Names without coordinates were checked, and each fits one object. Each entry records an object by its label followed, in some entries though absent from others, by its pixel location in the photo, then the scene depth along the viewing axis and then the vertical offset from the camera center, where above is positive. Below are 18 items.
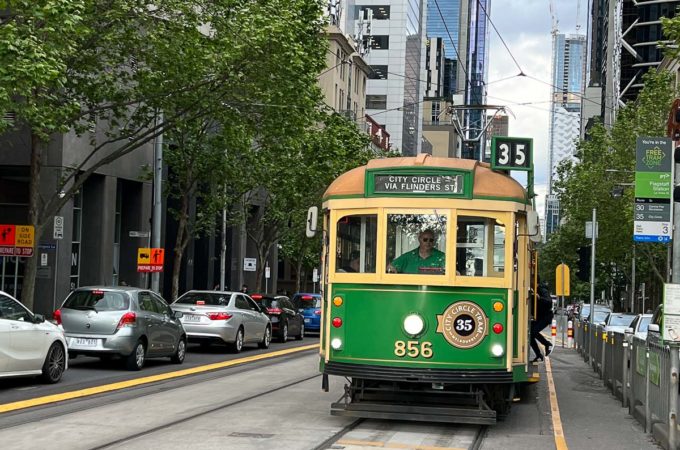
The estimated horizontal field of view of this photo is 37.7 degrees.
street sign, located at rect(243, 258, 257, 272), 43.78 +0.17
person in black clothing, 16.98 -0.63
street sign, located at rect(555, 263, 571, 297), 35.09 -0.09
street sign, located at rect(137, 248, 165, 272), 29.92 +0.17
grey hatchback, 18.53 -1.12
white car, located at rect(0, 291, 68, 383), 14.30 -1.26
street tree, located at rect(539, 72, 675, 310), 39.72 +4.87
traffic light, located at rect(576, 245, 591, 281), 28.67 +0.41
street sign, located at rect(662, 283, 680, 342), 11.63 -0.38
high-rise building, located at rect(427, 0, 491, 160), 185.70 +35.87
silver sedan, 24.45 -1.25
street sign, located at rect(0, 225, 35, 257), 22.89 +0.48
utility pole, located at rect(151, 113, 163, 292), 30.16 +2.10
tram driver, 11.66 +0.18
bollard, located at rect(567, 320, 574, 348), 41.29 -2.44
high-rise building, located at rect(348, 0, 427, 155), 101.69 +21.90
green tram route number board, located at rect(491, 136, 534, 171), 13.17 +1.66
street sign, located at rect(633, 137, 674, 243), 15.41 +1.44
